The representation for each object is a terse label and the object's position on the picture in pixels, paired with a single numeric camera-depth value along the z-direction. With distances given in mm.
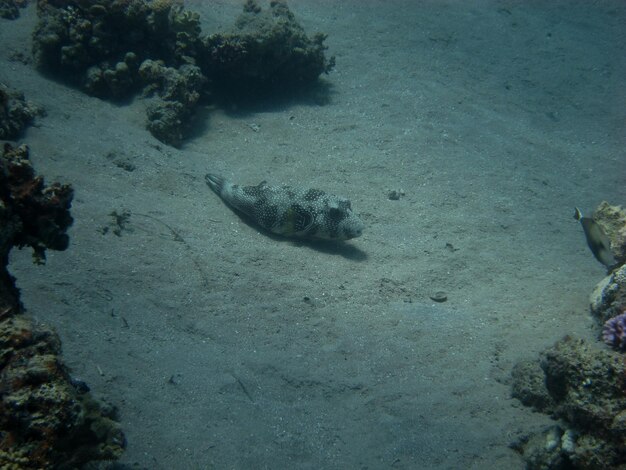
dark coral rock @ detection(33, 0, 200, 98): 8672
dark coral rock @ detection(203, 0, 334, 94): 9250
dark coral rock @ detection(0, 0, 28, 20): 10172
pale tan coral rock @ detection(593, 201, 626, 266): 6250
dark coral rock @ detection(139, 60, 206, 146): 8273
